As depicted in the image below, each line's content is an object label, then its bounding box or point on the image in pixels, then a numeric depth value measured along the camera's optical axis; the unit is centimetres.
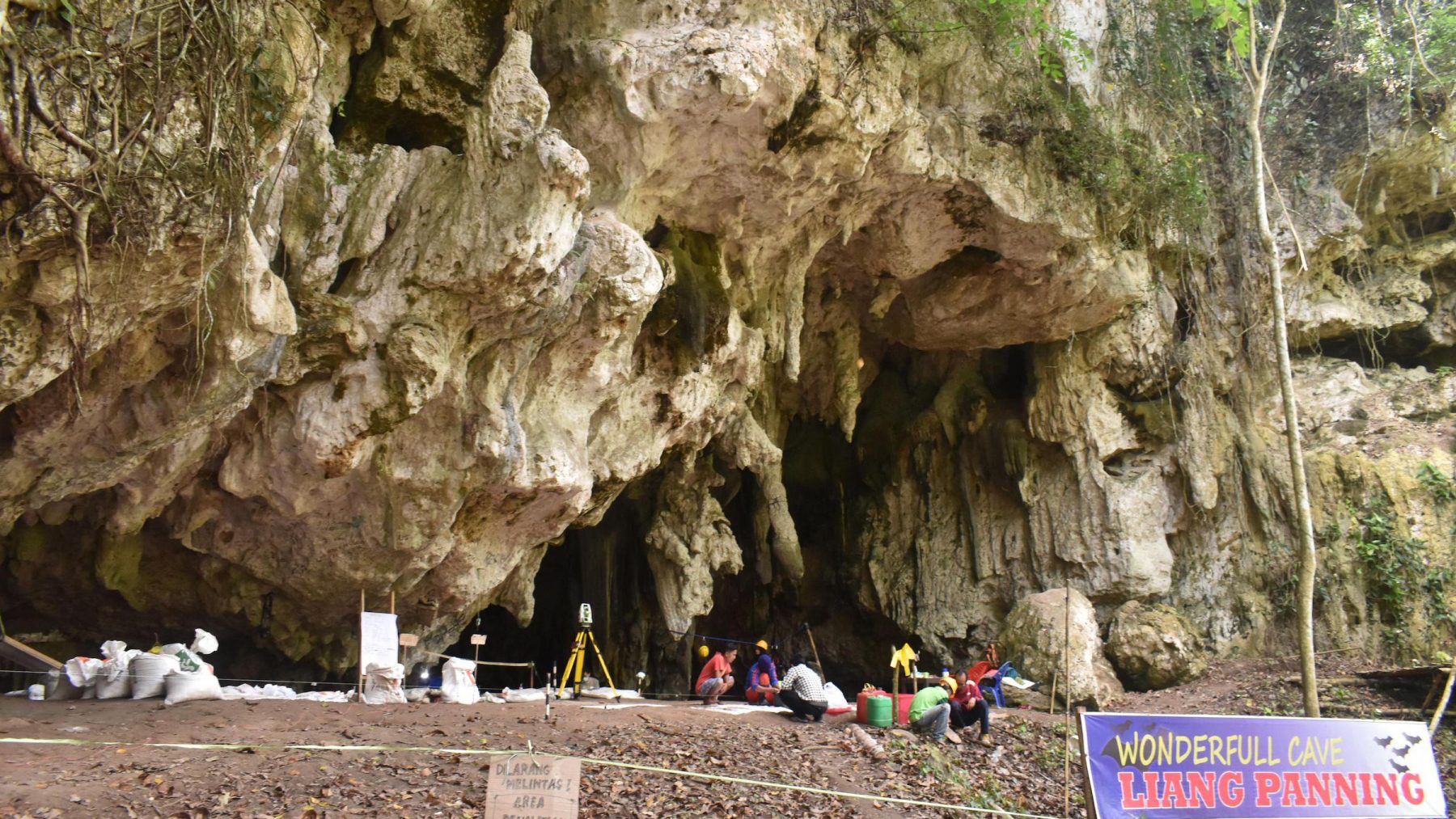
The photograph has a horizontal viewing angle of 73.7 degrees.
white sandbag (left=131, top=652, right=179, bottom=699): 728
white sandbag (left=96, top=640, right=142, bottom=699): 732
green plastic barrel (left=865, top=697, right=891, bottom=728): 906
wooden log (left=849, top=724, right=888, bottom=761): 797
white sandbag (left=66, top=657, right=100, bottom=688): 735
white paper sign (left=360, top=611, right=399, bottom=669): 848
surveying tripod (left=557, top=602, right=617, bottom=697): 1061
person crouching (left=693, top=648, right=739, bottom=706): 1059
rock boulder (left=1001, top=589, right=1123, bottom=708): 1180
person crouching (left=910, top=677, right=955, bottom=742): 870
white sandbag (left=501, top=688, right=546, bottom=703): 955
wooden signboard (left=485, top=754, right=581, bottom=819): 438
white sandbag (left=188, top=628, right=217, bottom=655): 763
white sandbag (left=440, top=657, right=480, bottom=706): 872
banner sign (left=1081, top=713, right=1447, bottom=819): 577
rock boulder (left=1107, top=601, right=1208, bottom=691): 1240
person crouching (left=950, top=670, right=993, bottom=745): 907
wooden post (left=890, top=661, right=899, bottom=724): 918
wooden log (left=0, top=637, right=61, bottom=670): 726
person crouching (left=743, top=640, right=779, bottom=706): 1118
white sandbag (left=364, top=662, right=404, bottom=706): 832
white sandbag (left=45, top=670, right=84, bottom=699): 736
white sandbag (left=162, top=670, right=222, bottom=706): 707
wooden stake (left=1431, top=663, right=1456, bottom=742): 865
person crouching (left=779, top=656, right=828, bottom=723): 917
